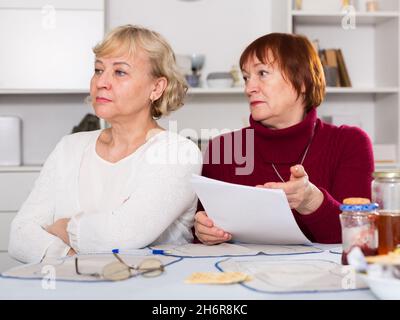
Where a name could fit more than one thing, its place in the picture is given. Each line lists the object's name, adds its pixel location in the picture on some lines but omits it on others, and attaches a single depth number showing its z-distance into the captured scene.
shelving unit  3.57
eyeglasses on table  1.03
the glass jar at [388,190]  1.12
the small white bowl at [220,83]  3.48
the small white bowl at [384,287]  0.86
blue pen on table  1.32
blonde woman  1.48
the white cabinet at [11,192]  3.23
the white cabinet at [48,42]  3.36
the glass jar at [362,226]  1.07
